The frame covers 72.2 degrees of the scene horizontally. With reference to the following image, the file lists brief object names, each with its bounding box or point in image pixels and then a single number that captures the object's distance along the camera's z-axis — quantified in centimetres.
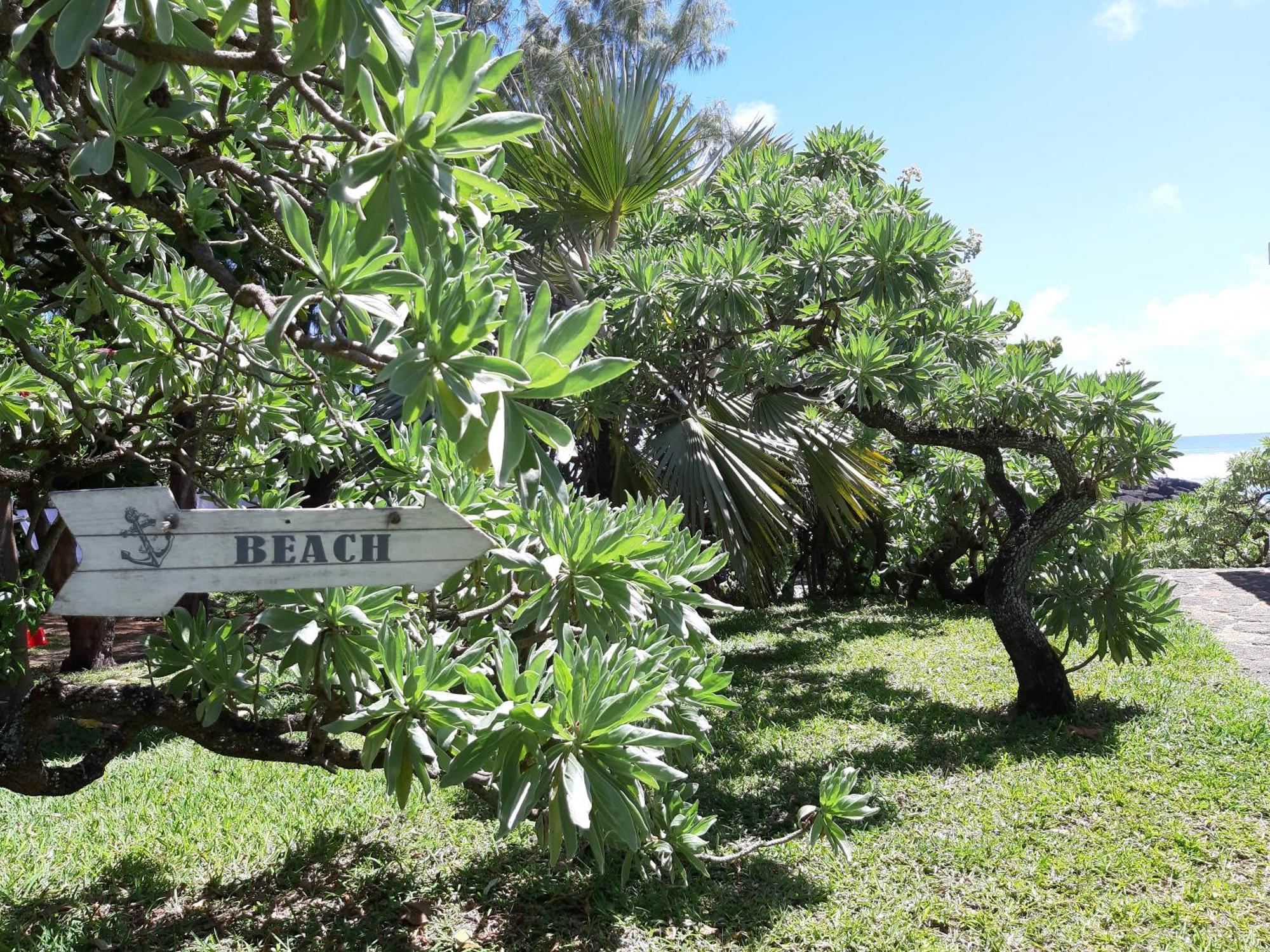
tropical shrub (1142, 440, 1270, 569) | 1213
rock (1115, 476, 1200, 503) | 1623
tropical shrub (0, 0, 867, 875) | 98
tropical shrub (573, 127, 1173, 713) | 391
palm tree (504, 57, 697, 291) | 594
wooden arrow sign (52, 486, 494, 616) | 124
